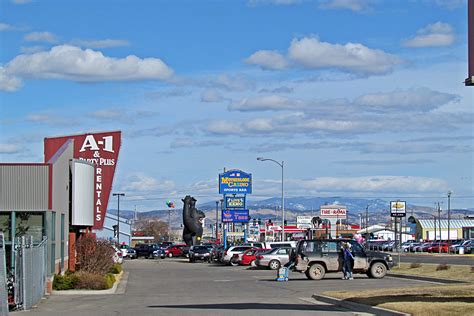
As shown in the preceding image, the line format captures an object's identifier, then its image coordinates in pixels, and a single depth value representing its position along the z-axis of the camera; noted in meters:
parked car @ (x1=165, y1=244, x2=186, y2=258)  90.38
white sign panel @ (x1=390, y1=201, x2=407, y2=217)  43.34
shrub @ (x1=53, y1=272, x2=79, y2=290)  29.73
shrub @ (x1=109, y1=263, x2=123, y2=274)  41.82
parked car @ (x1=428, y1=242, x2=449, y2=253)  93.91
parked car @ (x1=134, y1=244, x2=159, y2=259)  88.81
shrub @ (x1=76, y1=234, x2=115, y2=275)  34.25
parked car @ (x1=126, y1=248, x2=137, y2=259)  87.49
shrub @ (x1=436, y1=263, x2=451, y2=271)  37.83
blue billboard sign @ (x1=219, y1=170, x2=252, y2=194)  82.12
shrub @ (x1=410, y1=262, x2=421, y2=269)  42.25
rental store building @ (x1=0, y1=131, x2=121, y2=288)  28.27
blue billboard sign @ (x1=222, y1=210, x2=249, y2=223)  81.44
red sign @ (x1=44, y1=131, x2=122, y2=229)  45.38
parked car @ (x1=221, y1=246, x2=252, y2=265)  61.72
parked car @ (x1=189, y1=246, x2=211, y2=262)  73.77
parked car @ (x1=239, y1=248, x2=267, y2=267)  59.57
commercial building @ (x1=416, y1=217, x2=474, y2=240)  157.38
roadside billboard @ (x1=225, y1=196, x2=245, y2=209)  83.44
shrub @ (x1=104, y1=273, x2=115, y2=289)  31.53
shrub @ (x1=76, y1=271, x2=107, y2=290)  30.20
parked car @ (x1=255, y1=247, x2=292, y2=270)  51.62
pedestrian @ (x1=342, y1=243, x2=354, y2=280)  35.25
